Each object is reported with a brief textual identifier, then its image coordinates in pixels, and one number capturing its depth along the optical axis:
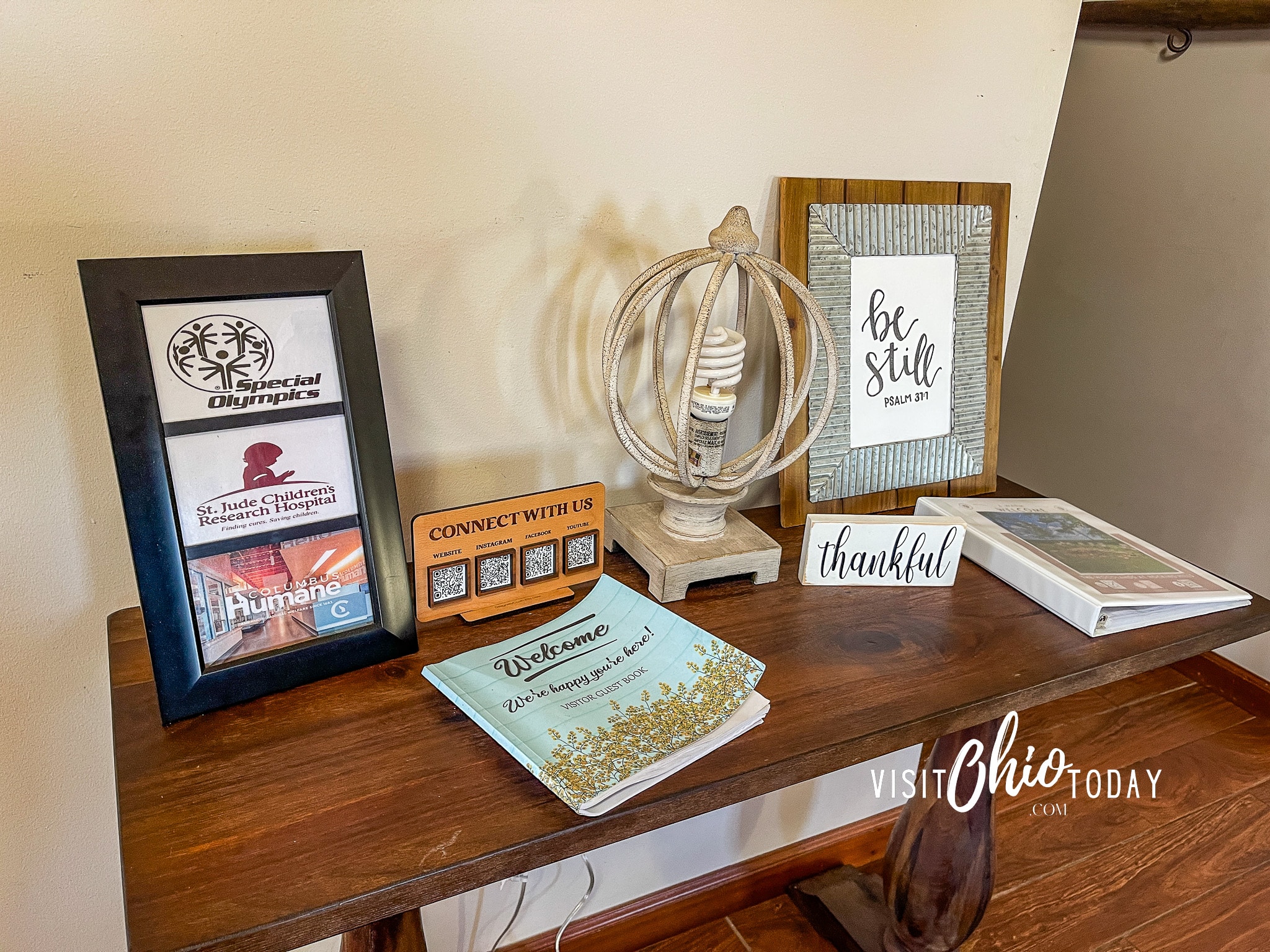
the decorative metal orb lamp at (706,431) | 0.80
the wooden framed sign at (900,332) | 0.98
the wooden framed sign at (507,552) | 0.75
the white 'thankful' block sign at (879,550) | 0.90
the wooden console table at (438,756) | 0.54
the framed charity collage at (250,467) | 0.61
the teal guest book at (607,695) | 0.63
